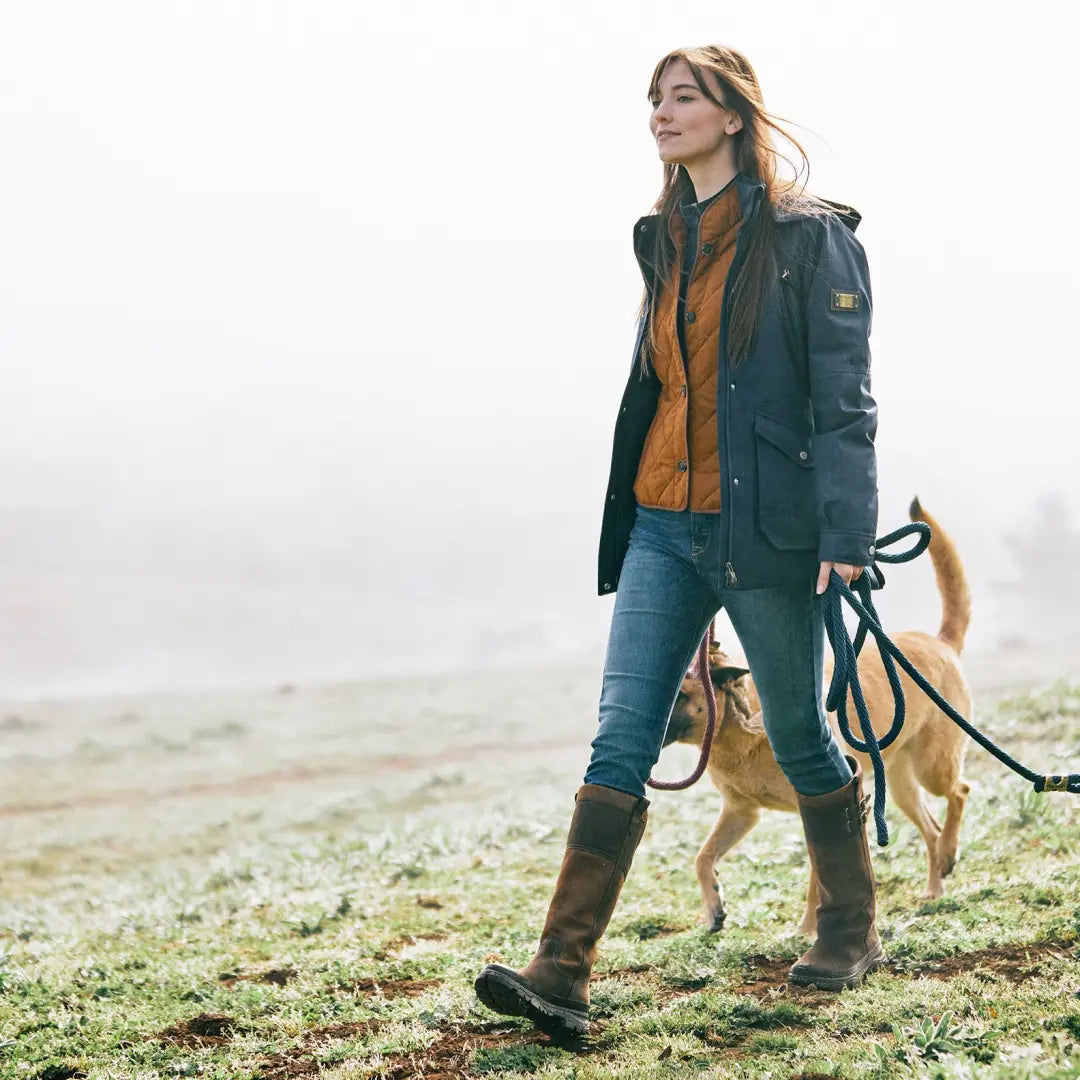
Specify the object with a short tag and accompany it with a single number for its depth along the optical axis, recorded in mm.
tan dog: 5082
